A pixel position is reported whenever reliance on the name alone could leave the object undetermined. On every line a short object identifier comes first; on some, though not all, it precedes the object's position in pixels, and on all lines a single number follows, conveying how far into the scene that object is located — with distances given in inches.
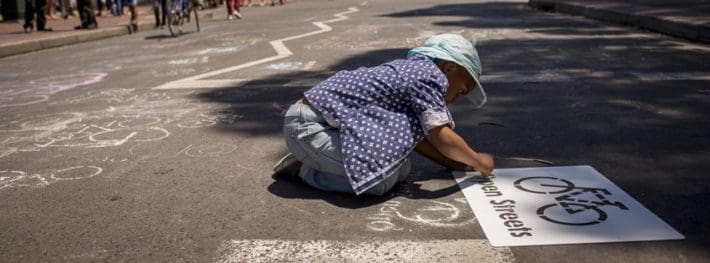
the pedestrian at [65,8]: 717.3
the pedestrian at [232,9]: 699.4
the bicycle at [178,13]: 478.9
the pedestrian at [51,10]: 717.5
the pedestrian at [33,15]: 527.3
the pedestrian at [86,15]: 538.0
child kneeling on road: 106.1
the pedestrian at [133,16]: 539.4
